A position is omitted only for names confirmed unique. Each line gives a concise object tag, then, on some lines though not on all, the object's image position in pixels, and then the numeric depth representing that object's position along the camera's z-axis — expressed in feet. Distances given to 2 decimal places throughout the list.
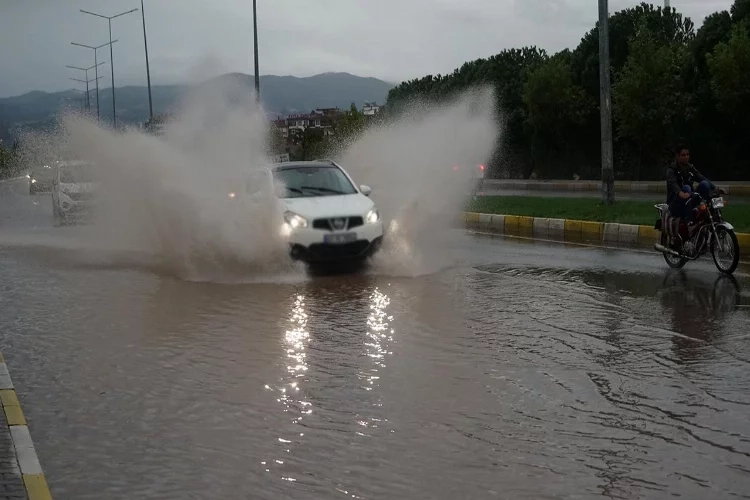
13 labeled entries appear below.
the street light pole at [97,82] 242.86
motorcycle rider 44.11
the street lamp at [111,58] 212.27
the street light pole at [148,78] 192.13
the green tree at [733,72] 111.04
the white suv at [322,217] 44.80
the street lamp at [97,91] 270.46
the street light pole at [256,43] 118.52
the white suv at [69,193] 85.86
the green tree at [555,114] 148.15
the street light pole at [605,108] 70.95
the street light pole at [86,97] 293.74
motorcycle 42.06
